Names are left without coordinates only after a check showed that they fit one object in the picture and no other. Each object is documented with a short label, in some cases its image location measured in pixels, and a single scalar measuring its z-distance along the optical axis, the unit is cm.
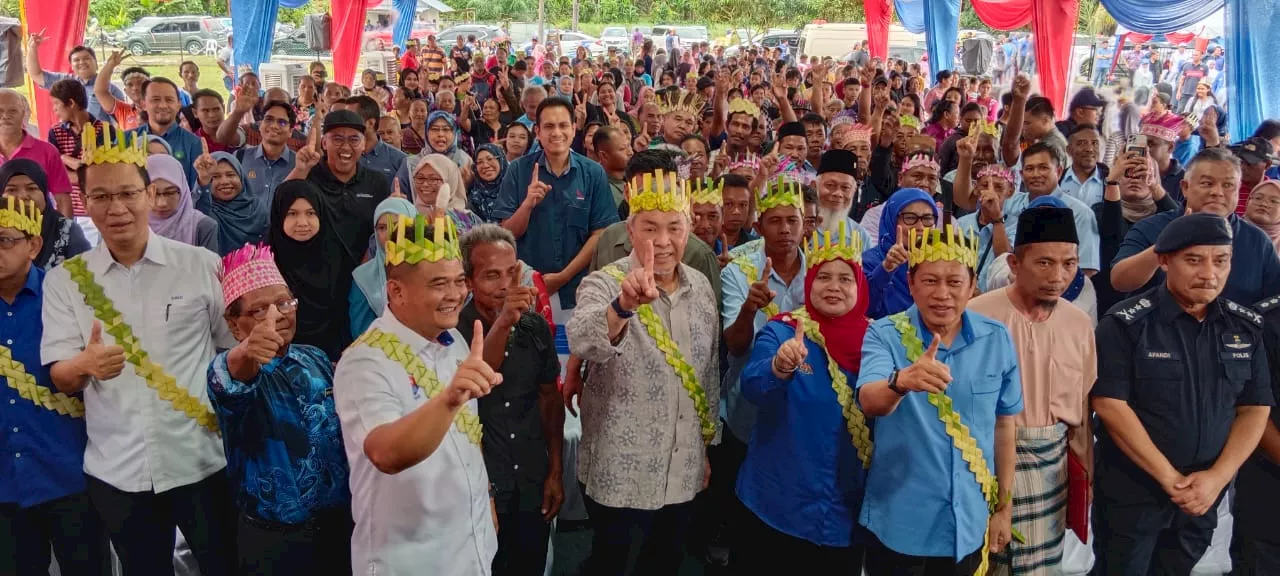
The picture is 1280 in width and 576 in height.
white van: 2259
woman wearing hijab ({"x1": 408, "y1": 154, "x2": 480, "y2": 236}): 414
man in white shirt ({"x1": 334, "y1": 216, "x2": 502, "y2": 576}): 188
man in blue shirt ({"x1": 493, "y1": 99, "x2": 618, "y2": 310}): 421
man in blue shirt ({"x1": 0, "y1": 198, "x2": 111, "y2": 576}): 239
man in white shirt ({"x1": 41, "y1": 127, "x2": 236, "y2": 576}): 236
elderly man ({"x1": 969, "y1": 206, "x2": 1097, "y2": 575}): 250
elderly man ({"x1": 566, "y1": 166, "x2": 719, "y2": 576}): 250
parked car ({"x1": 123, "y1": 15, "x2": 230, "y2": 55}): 2311
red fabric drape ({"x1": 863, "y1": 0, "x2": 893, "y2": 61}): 1780
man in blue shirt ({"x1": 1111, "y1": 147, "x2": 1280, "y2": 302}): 310
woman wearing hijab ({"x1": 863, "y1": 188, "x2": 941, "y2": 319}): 308
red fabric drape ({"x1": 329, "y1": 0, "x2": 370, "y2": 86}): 1270
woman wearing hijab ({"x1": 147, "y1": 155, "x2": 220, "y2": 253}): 360
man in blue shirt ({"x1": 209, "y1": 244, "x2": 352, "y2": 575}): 211
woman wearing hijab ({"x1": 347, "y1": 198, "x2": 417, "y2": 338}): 327
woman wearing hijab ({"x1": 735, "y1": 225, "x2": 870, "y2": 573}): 244
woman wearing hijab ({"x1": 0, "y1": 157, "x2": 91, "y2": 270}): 318
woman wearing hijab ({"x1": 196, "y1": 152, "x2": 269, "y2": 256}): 402
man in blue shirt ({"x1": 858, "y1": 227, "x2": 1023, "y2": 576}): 227
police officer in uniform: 256
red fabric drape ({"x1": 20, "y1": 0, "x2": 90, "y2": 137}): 844
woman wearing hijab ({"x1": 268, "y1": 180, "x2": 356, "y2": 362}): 329
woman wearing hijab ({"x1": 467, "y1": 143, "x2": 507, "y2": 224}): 498
